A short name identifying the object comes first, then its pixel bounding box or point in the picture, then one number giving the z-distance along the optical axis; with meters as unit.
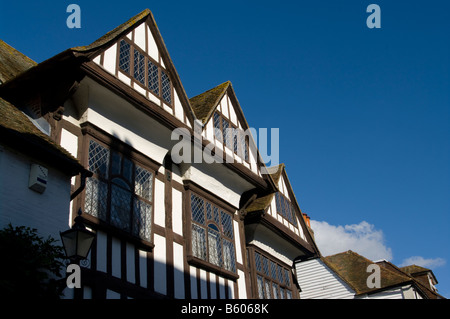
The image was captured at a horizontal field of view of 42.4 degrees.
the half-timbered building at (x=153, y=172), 10.90
